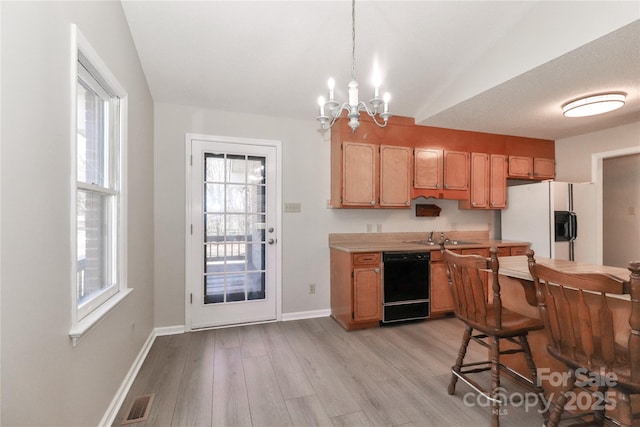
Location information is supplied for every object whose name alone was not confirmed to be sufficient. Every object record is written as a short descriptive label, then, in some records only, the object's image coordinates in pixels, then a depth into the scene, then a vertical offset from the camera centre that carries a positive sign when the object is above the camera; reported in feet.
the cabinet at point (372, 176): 11.40 +1.60
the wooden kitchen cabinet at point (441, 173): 12.46 +1.88
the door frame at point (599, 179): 12.61 +1.66
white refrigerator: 12.14 -0.16
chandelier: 5.76 +2.31
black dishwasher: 10.71 -2.72
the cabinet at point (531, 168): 14.03 +2.41
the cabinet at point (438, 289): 11.33 -2.95
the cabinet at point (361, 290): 10.42 -2.80
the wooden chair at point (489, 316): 5.43 -2.10
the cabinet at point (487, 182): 13.29 +1.56
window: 5.04 +0.51
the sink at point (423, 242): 12.37 -1.22
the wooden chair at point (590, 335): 3.66 -1.74
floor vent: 5.89 -4.23
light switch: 11.64 +0.33
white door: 10.60 -0.67
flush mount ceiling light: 9.09 +3.68
